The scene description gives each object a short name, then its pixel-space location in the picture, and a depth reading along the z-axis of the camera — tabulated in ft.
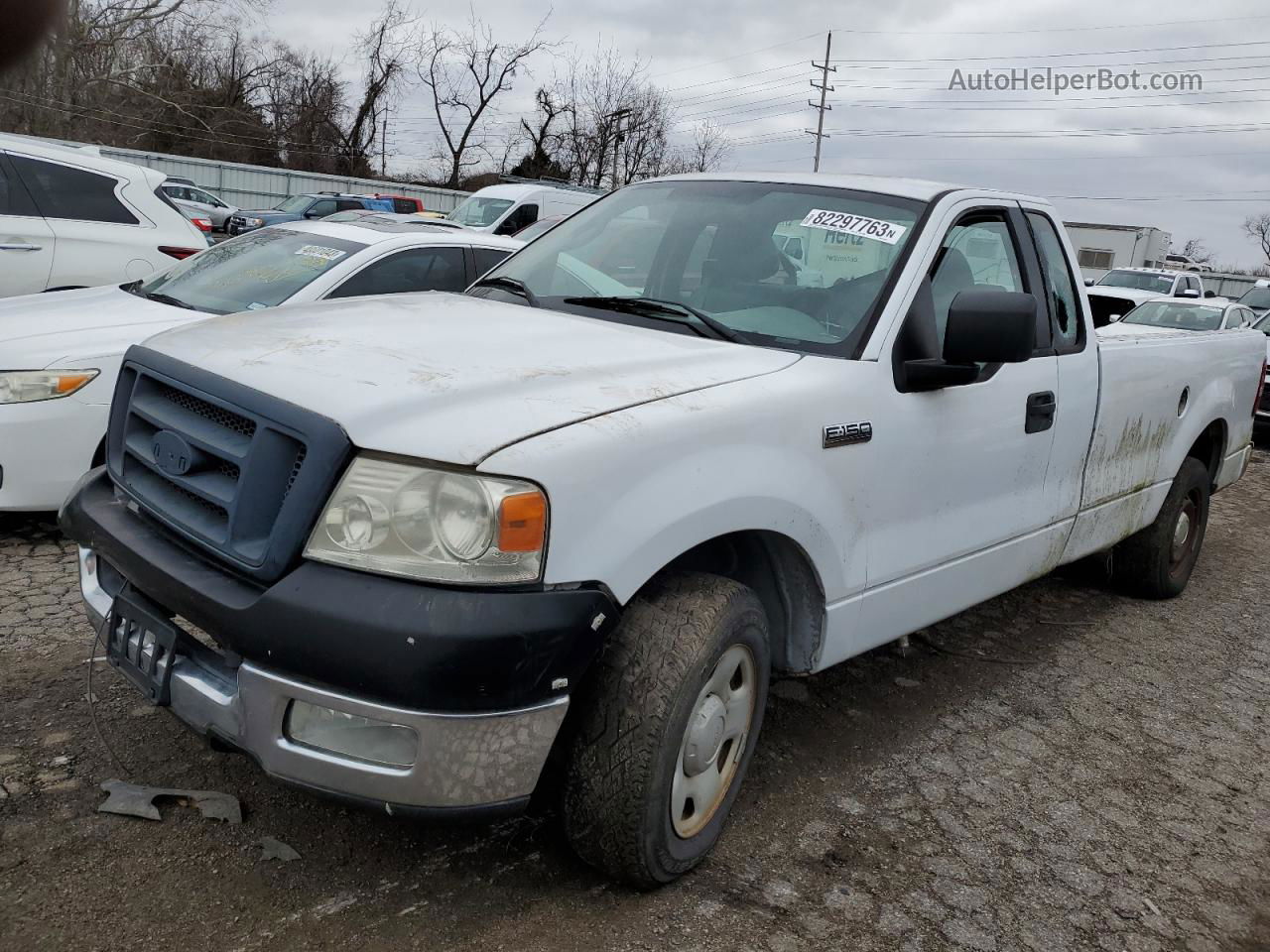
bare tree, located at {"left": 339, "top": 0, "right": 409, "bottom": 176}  164.90
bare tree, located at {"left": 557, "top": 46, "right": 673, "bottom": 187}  151.33
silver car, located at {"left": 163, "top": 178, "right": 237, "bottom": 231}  87.76
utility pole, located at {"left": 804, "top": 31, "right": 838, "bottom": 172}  177.47
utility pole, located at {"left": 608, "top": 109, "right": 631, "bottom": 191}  149.56
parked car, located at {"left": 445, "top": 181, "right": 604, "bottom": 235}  60.54
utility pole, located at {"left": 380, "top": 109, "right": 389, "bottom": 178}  170.81
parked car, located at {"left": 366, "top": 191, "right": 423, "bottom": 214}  94.42
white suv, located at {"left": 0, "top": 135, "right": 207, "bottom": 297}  23.76
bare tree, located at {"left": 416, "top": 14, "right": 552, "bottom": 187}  162.50
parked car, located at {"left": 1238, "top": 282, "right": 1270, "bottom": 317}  71.20
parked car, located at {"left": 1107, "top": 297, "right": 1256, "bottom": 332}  49.93
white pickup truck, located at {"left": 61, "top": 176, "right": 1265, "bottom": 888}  7.63
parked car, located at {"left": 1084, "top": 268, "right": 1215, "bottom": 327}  70.50
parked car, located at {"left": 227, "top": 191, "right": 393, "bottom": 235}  87.97
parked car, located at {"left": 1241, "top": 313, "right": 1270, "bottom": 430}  39.42
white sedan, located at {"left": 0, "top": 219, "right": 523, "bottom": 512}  15.35
